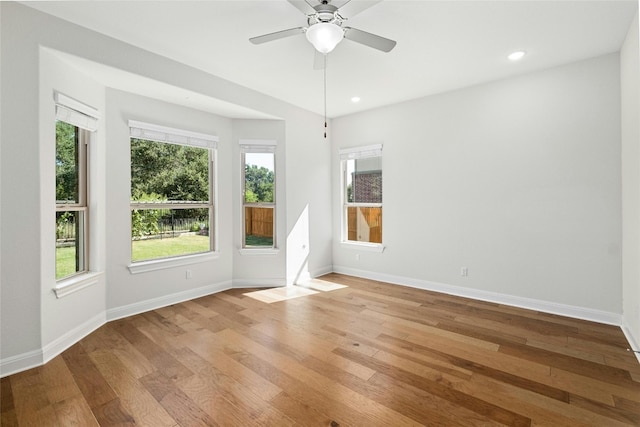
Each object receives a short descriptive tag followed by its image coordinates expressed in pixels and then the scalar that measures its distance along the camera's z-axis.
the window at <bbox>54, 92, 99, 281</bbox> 2.84
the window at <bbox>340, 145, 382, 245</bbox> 5.07
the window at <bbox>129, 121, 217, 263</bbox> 3.67
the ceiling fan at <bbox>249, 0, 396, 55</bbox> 2.15
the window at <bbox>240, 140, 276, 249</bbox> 4.62
